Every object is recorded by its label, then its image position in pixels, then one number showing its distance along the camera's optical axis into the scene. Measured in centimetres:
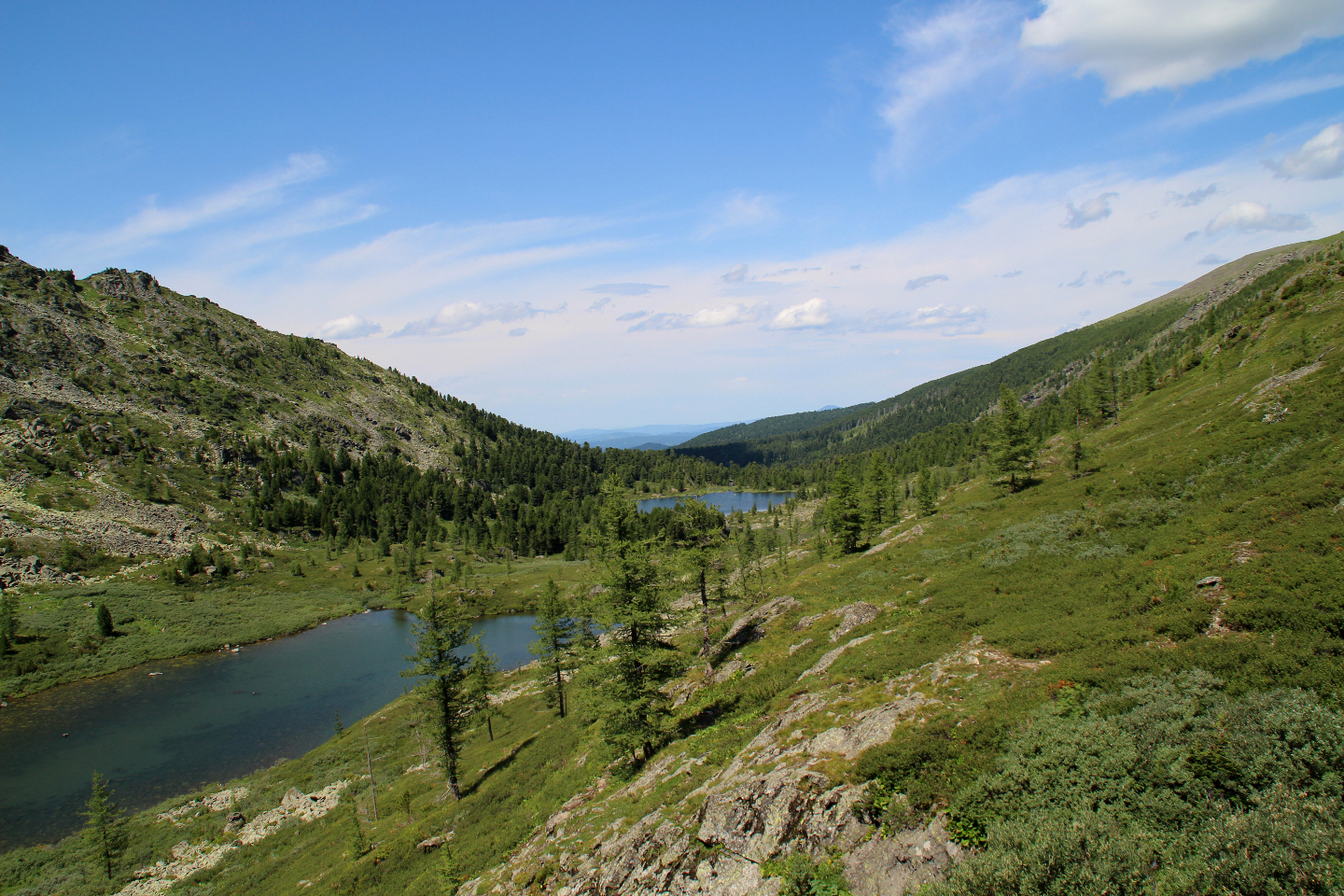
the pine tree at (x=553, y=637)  5453
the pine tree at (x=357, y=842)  3584
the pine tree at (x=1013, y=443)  6256
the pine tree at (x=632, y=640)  2738
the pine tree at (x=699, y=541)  4141
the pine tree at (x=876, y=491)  8500
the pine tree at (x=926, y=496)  7658
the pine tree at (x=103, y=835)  4084
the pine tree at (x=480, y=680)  4516
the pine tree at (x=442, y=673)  4125
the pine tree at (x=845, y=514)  6569
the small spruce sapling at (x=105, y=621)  9269
